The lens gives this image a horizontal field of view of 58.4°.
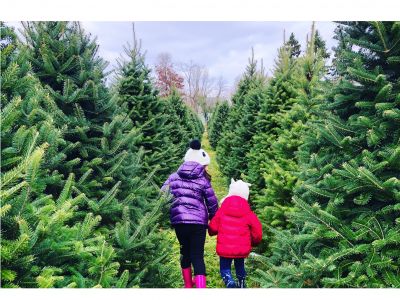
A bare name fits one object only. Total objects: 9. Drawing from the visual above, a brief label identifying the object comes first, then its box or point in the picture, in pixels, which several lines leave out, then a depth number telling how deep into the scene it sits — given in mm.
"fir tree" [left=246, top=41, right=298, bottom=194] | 8547
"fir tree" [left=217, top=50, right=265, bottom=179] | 11523
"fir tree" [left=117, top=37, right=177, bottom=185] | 9156
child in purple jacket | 4938
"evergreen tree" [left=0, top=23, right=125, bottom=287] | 2004
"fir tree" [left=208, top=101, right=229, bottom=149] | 26375
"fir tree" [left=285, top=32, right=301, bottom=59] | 37369
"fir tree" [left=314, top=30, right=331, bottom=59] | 24547
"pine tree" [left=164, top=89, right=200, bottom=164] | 13742
